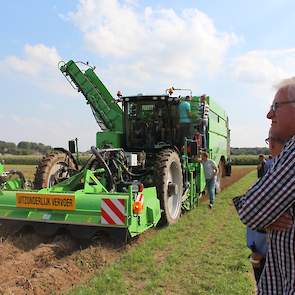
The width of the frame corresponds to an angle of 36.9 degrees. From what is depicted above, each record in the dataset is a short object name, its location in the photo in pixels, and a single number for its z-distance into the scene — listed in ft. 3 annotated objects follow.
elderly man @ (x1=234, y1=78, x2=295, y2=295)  5.10
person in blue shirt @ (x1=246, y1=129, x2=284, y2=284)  7.15
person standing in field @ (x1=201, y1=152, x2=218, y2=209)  35.53
